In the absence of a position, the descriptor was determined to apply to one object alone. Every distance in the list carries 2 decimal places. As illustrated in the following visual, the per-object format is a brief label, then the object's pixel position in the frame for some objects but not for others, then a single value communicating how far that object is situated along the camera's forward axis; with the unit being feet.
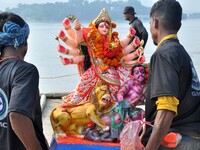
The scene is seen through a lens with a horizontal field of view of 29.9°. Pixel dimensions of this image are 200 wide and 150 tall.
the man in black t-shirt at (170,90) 6.59
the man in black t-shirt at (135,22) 23.35
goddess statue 12.20
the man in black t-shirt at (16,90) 6.38
